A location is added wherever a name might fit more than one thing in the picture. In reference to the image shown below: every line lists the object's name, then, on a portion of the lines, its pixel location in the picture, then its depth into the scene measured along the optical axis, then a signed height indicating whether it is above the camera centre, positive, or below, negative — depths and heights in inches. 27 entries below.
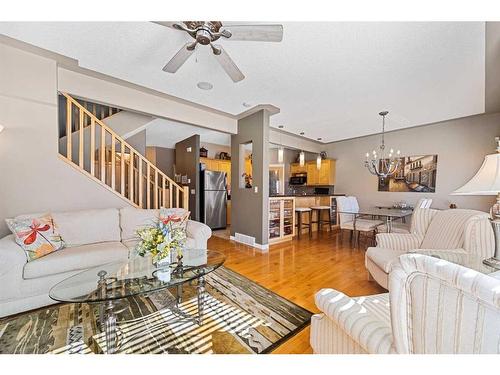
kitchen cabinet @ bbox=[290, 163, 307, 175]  285.2 +23.6
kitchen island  174.9 -25.3
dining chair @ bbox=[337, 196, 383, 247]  158.6 -26.5
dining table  146.2 -19.3
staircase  118.6 +19.1
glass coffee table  53.6 -28.3
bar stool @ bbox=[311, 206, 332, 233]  212.2 -30.2
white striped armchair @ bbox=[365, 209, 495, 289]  71.2 -20.0
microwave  278.4 +7.7
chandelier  209.5 +25.0
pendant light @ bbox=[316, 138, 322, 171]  230.2 +25.8
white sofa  72.8 -27.0
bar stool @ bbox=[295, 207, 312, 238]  197.1 -26.6
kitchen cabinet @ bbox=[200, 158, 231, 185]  245.1 +24.2
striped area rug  59.1 -44.6
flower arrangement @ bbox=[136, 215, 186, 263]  66.6 -17.7
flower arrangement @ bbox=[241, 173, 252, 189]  223.8 +6.0
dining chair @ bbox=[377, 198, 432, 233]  154.2 -30.6
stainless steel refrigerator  222.8 -14.1
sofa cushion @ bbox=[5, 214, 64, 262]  79.3 -19.6
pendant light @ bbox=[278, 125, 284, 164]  193.5 +28.6
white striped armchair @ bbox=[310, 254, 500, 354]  23.1 -15.0
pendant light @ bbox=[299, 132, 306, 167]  215.2 +27.9
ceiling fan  64.8 +47.8
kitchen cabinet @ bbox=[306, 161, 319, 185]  269.7 +16.3
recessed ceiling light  118.0 +56.0
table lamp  50.4 -0.1
